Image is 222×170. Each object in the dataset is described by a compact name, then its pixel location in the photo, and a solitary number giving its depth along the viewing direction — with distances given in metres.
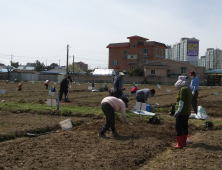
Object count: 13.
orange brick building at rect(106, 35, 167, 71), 74.44
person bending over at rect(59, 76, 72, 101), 16.33
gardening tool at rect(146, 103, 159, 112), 12.29
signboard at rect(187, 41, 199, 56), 76.16
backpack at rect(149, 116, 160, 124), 9.94
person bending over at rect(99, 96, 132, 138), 7.45
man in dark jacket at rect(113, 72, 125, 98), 11.70
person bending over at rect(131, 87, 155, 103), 11.59
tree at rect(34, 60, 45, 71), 104.00
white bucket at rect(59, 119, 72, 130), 8.75
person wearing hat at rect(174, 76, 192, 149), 6.93
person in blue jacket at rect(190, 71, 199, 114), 11.27
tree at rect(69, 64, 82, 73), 98.98
